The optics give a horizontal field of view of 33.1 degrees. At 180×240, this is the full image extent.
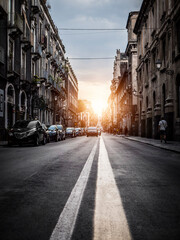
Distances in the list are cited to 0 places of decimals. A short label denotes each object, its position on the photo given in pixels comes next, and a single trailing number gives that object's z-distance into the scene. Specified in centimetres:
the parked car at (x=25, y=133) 1603
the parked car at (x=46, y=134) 1951
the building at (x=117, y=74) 7568
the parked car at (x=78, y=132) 4906
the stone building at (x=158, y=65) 2131
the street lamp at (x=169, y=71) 1995
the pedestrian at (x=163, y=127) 1908
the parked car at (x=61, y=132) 2718
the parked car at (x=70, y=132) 3947
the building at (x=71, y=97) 6952
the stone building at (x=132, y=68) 4597
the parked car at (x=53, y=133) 2405
